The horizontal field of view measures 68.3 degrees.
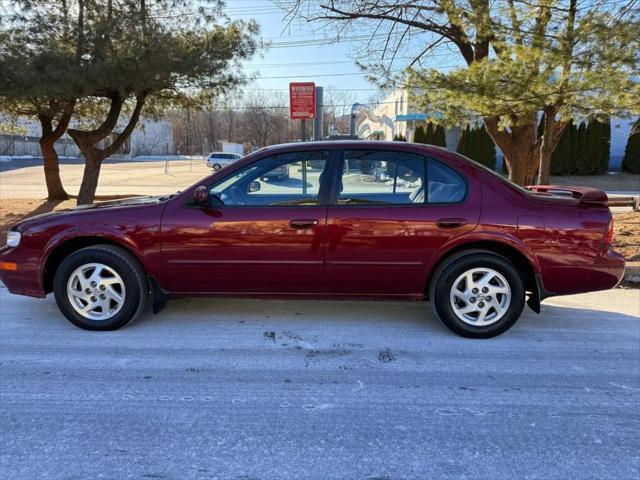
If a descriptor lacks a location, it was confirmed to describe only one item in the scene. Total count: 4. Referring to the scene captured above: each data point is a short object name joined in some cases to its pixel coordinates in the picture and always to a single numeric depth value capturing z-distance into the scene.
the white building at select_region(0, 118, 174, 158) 59.88
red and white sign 10.95
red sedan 3.90
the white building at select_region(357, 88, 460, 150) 30.75
